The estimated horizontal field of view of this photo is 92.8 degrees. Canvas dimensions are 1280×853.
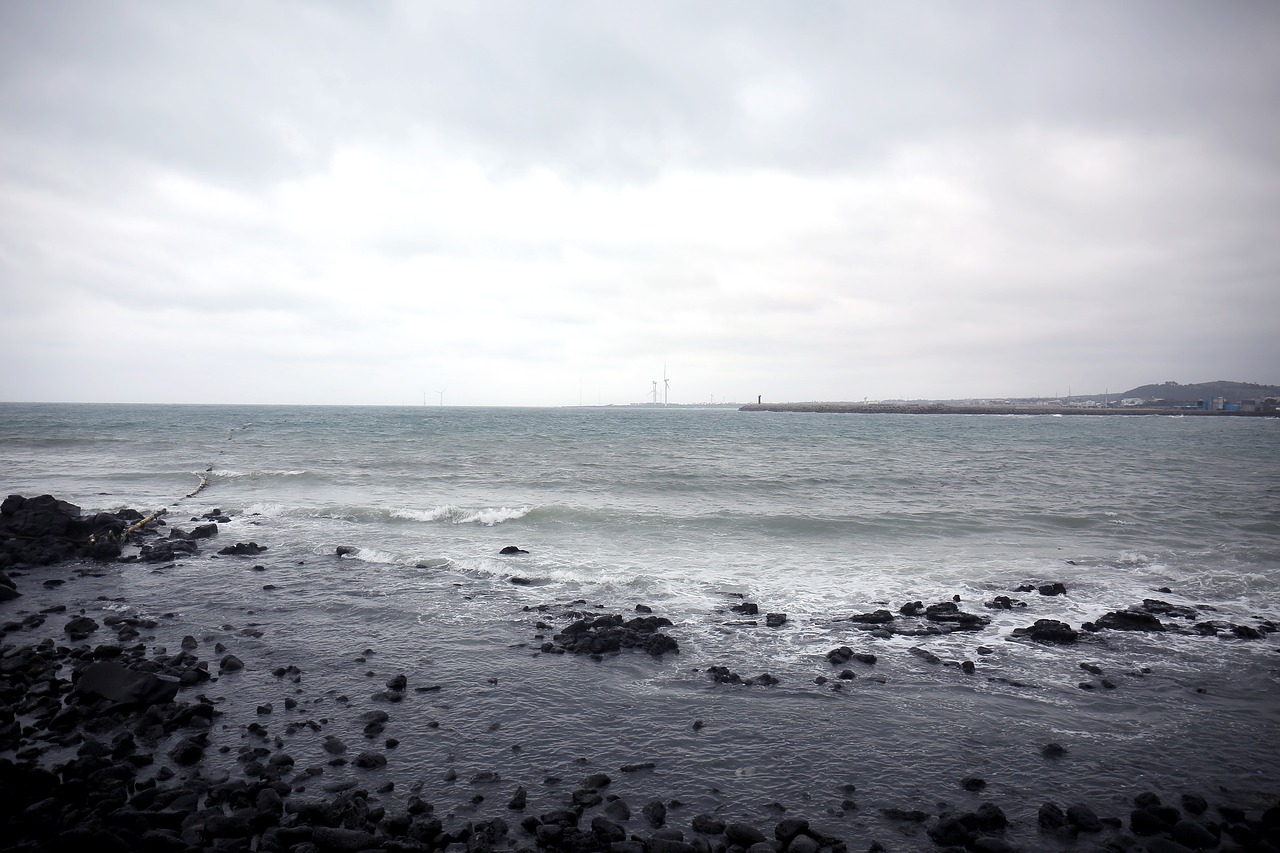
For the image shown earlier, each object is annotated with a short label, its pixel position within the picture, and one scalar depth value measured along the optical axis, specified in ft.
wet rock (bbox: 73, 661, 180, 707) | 28.50
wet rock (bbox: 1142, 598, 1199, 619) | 43.93
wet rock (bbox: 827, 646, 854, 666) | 35.27
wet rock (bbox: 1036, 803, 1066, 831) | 21.50
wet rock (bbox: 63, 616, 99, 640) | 37.20
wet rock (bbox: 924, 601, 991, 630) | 41.68
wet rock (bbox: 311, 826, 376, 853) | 19.34
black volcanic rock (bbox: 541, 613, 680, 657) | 36.63
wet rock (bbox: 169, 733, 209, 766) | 24.70
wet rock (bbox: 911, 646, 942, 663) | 35.76
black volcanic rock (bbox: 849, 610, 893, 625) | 41.96
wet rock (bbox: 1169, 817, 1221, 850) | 20.58
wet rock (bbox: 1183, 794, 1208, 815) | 22.31
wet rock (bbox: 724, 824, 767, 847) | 20.33
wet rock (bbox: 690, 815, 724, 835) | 20.94
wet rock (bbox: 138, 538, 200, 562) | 57.21
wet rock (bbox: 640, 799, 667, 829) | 21.31
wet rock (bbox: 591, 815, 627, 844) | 20.18
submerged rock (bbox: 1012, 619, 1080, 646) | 39.14
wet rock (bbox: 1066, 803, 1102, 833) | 21.47
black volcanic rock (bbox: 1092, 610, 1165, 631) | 41.29
